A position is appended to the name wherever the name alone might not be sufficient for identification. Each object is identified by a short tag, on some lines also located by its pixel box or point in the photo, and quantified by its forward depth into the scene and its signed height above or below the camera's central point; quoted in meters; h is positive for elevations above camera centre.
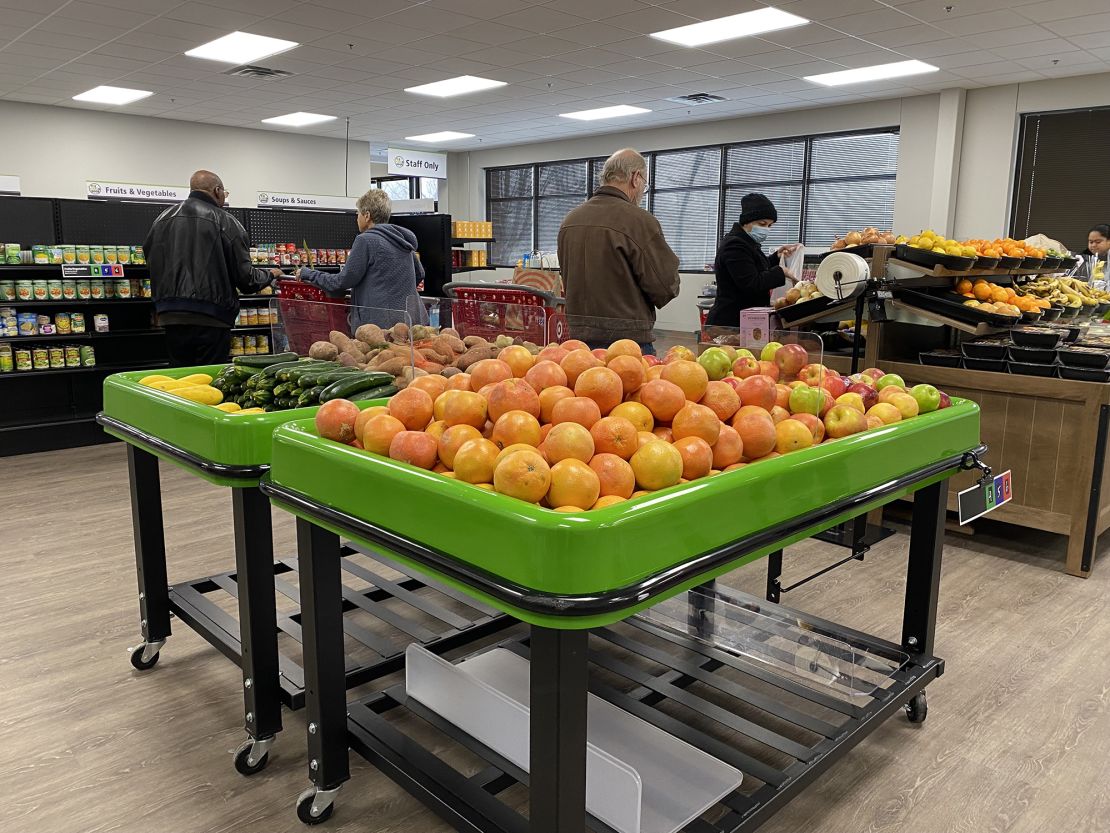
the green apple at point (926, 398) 2.27 -0.35
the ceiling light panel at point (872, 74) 9.20 +2.13
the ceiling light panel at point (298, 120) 12.52 +2.03
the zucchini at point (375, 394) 2.19 -0.36
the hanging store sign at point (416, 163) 15.51 +1.78
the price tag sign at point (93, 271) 5.87 -0.12
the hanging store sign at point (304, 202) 8.05 +0.52
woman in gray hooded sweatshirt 4.83 -0.05
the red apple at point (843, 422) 1.93 -0.36
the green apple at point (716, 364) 2.01 -0.24
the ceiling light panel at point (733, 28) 7.33 +2.11
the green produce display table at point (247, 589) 2.05 -0.99
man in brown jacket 3.68 +0.03
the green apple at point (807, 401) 1.90 -0.31
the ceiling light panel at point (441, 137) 14.55 +2.11
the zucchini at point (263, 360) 2.62 -0.33
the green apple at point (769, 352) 2.22 -0.23
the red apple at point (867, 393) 2.18 -0.33
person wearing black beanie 4.66 -0.04
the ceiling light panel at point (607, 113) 12.05 +2.13
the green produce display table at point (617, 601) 1.32 -0.64
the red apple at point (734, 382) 1.85 -0.26
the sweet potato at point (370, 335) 2.61 -0.24
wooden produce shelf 3.52 -0.78
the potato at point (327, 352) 2.65 -0.30
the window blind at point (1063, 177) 9.59 +1.03
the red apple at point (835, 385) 2.17 -0.31
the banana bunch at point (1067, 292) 5.01 -0.16
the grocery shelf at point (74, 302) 5.76 -0.34
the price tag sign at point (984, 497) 2.19 -0.61
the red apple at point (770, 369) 2.09 -0.26
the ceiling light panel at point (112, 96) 10.64 +2.01
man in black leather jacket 5.32 -0.07
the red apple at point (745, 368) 2.04 -0.25
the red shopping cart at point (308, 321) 2.72 -0.21
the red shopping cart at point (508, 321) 2.71 -0.20
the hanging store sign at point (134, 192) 8.12 +0.60
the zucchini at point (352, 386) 2.21 -0.34
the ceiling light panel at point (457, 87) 10.22 +2.12
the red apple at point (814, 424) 1.86 -0.35
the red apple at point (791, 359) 2.15 -0.24
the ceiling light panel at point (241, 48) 8.24 +2.06
